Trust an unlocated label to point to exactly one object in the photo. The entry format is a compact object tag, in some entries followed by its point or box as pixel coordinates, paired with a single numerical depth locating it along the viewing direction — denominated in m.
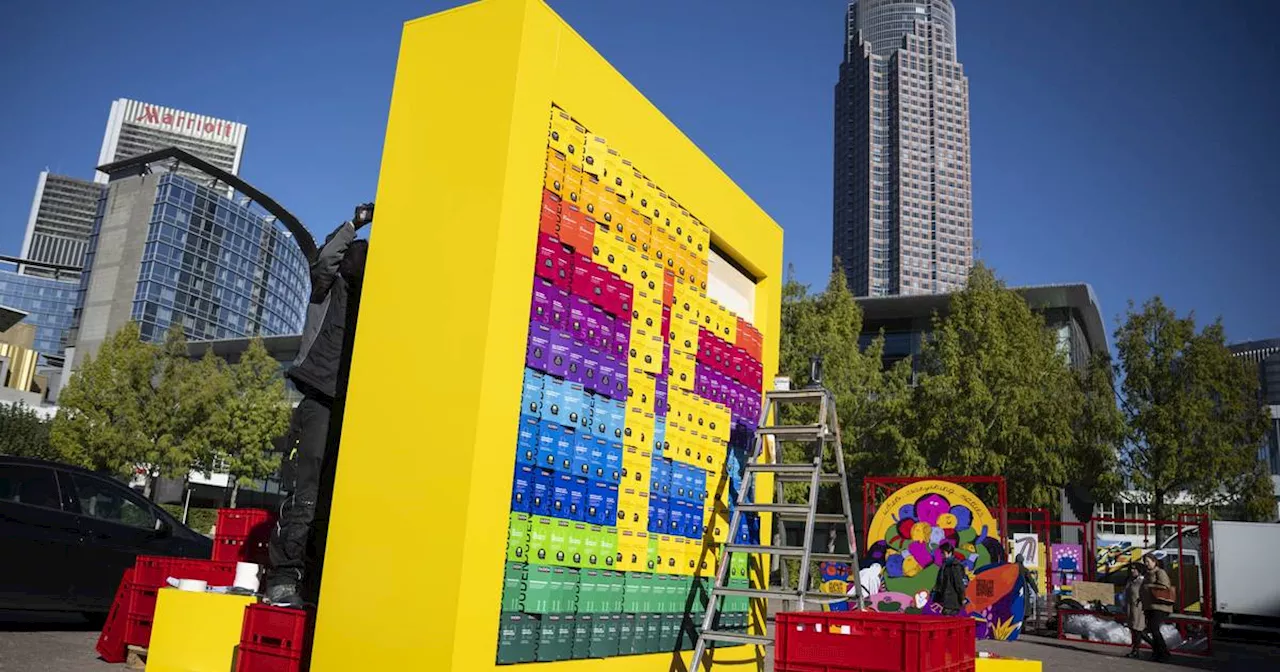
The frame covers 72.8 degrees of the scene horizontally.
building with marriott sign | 186.12
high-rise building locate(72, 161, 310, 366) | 82.25
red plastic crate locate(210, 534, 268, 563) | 7.54
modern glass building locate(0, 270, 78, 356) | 135.88
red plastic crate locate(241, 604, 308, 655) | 5.23
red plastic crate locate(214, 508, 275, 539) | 7.59
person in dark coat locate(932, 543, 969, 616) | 14.55
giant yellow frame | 4.91
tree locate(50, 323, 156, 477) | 34.78
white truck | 21.94
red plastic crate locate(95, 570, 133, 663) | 7.10
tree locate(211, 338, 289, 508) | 36.66
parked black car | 8.07
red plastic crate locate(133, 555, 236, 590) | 7.03
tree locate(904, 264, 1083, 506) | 25.38
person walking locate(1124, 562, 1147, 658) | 16.16
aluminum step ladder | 6.95
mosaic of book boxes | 5.76
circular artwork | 15.94
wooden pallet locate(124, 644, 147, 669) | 6.89
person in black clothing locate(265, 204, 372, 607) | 5.77
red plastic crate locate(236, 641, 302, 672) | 5.22
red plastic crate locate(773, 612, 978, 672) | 5.36
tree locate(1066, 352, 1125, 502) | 26.11
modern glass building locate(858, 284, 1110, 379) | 40.34
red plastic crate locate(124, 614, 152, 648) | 7.00
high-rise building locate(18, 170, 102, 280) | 195.00
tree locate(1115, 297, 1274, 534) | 25.66
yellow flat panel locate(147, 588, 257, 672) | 5.99
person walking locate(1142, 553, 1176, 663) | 15.52
